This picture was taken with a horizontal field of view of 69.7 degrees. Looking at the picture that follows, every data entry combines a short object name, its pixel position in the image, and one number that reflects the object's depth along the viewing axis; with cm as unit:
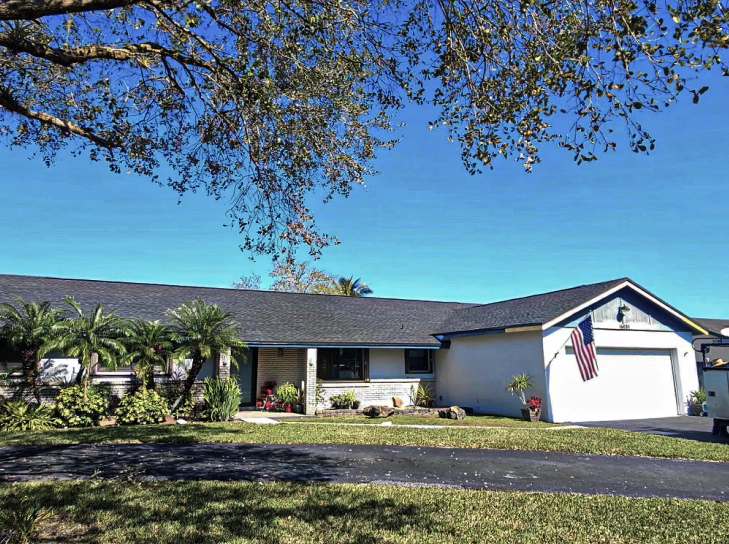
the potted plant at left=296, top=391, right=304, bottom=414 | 2036
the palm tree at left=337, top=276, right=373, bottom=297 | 4941
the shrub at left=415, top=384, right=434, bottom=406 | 2241
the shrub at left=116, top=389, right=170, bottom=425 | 1555
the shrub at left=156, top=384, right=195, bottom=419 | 1683
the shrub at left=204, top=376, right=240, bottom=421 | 1697
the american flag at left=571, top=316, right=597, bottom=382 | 1805
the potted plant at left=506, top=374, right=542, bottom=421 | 1783
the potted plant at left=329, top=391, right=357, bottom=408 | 2086
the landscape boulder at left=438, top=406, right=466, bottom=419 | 1870
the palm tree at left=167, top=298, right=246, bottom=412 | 1644
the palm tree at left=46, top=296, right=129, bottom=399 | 1499
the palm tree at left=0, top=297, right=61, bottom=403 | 1478
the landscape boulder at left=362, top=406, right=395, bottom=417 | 1953
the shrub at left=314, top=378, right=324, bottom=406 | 2067
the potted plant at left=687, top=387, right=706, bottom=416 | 2023
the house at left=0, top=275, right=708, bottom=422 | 1855
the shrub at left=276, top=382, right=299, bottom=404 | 2066
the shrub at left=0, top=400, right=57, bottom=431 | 1431
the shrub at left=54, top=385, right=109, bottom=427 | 1497
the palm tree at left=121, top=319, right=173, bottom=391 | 1595
